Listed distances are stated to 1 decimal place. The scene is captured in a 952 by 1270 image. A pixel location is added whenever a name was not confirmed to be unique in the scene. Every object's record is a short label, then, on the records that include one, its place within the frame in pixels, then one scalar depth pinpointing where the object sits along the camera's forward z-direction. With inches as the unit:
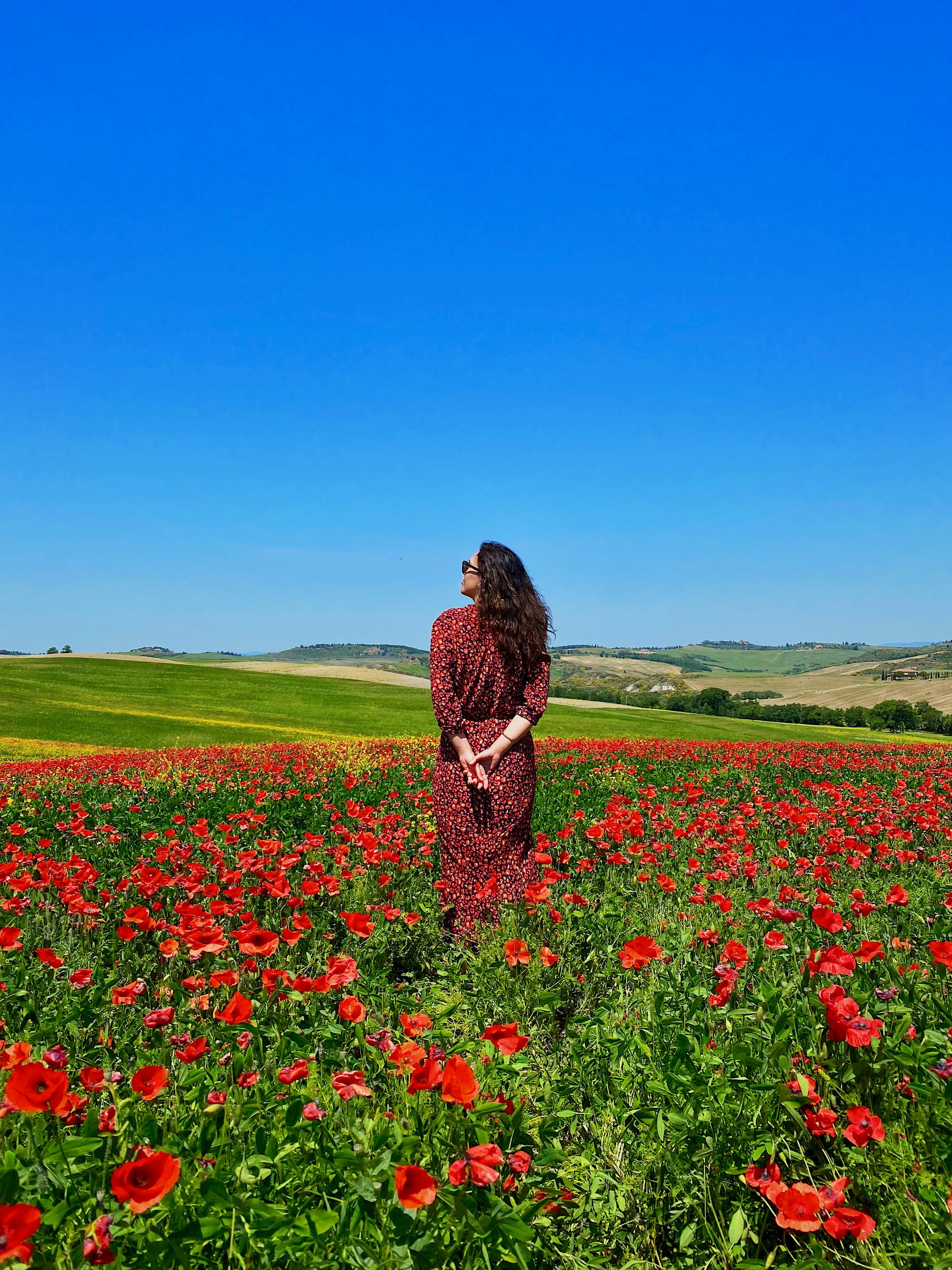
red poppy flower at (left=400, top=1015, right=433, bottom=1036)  99.0
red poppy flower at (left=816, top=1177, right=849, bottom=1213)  77.2
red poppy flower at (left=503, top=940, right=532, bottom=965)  125.6
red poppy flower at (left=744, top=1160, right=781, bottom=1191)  81.7
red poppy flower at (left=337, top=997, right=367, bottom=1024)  98.7
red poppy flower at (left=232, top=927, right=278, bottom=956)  117.6
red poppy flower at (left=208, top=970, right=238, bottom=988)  111.7
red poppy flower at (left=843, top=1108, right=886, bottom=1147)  85.4
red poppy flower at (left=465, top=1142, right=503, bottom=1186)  71.9
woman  217.8
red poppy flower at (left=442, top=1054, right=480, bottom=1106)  75.7
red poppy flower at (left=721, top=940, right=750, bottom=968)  123.2
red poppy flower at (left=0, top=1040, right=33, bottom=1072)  85.6
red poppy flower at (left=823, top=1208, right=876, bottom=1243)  76.0
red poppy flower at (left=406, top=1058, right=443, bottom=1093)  79.4
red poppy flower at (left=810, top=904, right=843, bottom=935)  120.8
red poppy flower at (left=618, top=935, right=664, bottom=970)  112.9
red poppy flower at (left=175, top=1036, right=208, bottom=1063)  94.2
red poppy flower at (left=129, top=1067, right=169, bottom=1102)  80.6
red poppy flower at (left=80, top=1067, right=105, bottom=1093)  89.6
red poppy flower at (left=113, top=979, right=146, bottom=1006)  115.7
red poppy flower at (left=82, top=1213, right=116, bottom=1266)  66.7
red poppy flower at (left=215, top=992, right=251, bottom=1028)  92.6
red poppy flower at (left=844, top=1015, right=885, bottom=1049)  91.0
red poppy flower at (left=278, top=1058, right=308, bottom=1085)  95.9
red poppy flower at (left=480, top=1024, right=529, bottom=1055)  88.0
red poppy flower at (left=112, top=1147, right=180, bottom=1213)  63.4
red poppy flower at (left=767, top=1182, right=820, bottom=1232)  75.2
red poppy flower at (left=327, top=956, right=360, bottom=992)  107.5
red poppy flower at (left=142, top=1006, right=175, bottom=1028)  106.2
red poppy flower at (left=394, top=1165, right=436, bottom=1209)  66.1
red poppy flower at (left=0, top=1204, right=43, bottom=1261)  59.1
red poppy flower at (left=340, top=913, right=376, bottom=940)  123.0
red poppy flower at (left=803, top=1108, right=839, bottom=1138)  85.9
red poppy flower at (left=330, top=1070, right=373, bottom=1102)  82.4
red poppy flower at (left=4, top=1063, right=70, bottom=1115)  70.2
